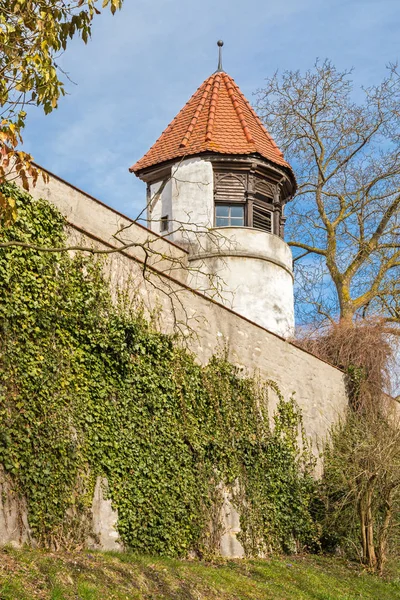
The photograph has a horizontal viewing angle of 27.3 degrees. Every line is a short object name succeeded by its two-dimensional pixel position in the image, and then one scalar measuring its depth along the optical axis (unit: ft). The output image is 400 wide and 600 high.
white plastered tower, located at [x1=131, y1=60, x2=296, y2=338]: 62.13
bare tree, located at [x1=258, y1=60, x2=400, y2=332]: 85.25
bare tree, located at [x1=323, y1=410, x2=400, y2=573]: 48.65
